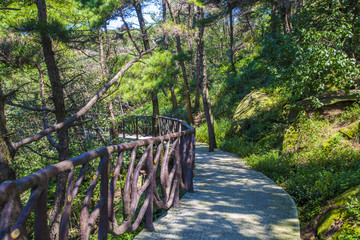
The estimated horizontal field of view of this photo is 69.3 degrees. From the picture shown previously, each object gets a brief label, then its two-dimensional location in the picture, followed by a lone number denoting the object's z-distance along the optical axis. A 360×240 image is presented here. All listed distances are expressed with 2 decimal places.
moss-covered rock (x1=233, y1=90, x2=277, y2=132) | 11.36
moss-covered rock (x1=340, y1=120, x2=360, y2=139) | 6.24
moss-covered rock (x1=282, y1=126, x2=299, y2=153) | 7.30
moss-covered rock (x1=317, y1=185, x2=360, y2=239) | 3.12
